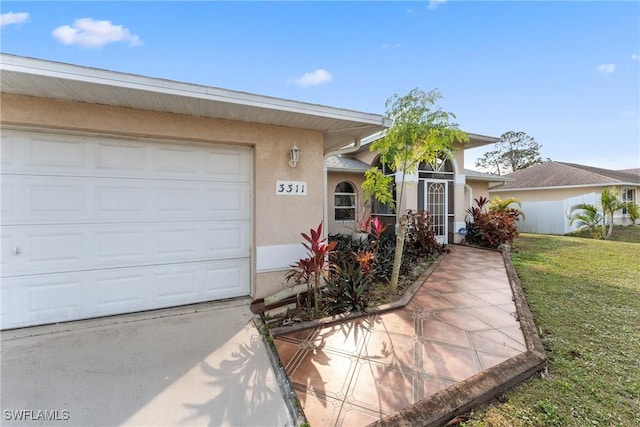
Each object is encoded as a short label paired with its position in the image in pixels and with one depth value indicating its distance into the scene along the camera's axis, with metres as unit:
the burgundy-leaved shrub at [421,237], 9.01
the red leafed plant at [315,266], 4.70
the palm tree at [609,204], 14.48
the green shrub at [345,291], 4.87
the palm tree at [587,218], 14.85
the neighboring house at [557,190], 16.88
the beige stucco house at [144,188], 3.94
